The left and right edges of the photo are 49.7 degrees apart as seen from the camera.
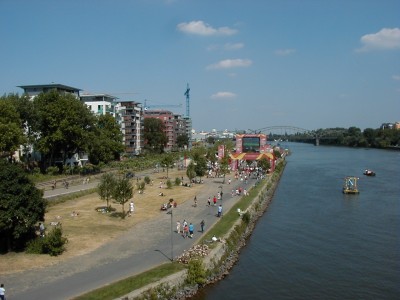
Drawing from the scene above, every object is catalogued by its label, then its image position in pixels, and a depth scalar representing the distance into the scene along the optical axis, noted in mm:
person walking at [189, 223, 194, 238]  28469
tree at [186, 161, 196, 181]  56906
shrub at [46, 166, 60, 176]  58812
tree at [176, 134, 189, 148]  149750
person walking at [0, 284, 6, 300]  17594
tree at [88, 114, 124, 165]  66688
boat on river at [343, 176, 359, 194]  55669
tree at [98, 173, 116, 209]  36094
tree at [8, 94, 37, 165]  57562
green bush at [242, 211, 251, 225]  34406
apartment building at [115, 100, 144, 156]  105125
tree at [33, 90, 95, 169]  58812
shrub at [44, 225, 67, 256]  23750
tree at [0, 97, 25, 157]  49000
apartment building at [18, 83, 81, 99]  74375
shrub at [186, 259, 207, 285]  21219
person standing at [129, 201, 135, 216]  36125
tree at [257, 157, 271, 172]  73812
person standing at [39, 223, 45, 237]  26316
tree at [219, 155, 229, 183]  62331
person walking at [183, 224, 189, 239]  28459
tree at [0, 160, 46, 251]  22938
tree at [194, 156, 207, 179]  58812
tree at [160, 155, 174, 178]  64438
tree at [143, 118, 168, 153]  116500
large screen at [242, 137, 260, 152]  83312
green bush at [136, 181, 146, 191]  47394
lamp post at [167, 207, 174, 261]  23362
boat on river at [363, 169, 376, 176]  76650
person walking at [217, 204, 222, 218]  35312
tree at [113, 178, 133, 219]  33969
